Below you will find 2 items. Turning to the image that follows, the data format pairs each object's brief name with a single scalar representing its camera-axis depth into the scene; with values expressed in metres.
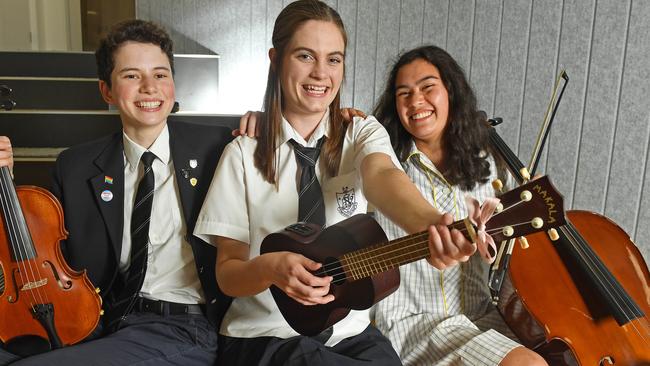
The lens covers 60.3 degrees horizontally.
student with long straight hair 1.25
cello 1.16
